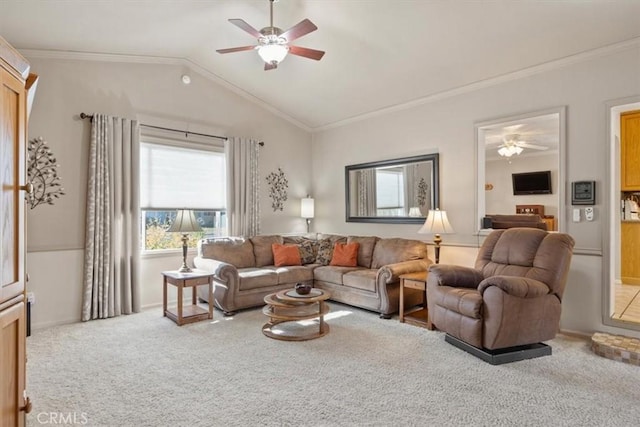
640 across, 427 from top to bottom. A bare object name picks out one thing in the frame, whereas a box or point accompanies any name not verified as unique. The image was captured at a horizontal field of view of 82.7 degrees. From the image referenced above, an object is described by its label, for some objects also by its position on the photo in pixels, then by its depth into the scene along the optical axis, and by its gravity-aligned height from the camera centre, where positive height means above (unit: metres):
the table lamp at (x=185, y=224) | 4.32 -0.13
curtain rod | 4.34 +1.17
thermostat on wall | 3.59 +0.22
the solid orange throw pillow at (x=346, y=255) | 5.28 -0.60
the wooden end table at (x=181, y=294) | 4.11 -0.94
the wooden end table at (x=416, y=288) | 4.01 -0.96
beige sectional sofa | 4.42 -0.76
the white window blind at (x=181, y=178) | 4.94 +0.52
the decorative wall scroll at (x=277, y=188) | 6.20 +0.45
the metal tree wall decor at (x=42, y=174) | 4.04 +0.44
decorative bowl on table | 3.75 -0.78
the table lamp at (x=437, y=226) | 4.48 -0.14
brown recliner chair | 2.99 -0.72
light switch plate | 3.69 +0.01
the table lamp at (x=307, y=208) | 6.55 +0.11
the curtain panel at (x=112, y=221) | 4.32 -0.10
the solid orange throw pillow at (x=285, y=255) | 5.35 -0.61
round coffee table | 3.60 -1.05
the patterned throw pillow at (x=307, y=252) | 5.59 -0.59
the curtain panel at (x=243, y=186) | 5.63 +0.43
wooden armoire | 1.42 -0.09
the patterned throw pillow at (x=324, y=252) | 5.57 -0.59
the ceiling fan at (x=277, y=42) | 3.07 +1.55
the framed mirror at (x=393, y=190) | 5.07 +0.37
